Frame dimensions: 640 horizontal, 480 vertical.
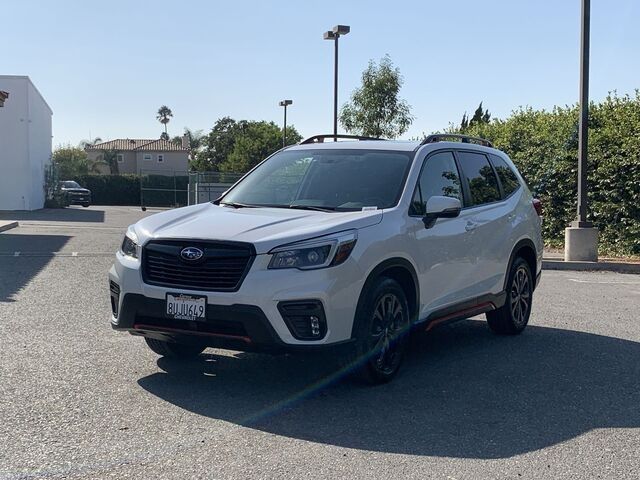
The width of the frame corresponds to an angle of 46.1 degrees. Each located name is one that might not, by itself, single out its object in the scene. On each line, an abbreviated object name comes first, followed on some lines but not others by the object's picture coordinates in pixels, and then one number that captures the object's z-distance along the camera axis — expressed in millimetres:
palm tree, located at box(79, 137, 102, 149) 115581
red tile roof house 93062
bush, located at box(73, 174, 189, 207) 55781
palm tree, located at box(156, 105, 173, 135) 155875
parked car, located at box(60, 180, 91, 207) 45969
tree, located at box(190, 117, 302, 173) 64875
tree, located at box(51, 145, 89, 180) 68062
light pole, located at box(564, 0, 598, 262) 14781
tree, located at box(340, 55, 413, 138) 28266
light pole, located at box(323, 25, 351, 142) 24938
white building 32812
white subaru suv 4953
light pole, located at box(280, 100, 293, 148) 39344
